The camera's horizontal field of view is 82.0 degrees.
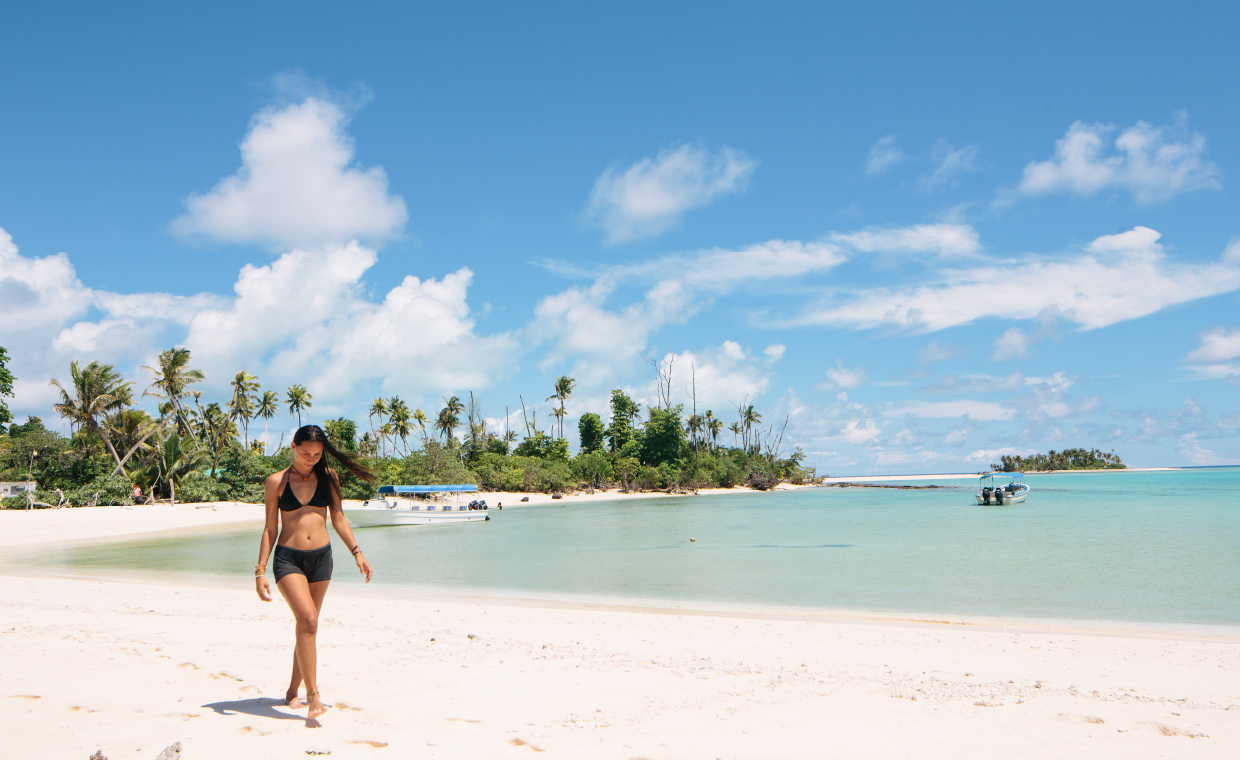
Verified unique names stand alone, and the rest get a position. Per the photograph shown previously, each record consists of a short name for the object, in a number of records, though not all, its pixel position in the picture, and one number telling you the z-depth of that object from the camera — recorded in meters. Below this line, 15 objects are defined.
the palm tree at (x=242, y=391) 64.06
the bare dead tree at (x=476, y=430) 81.44
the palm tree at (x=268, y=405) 83.50
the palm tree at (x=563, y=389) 102.93
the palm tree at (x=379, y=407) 95.50
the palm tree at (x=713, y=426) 115.18
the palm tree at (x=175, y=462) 49.72
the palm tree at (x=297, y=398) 86.81
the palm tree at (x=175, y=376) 54.78
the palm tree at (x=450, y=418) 94.88
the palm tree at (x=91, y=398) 45.84
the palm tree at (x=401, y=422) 93.37
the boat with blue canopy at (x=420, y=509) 44.53
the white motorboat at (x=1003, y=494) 55.94
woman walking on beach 4.77
